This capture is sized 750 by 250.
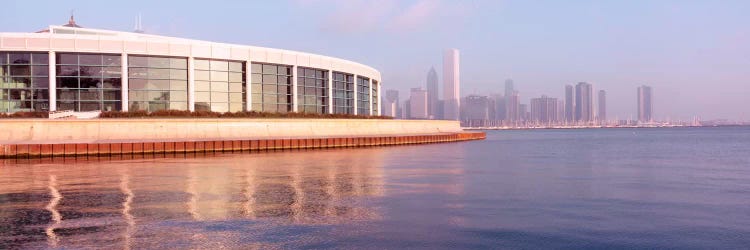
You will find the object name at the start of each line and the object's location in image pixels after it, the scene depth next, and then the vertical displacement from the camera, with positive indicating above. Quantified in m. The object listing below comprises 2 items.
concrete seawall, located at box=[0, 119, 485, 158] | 36.66 -0.59
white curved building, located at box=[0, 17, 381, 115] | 50.31 +4.61
